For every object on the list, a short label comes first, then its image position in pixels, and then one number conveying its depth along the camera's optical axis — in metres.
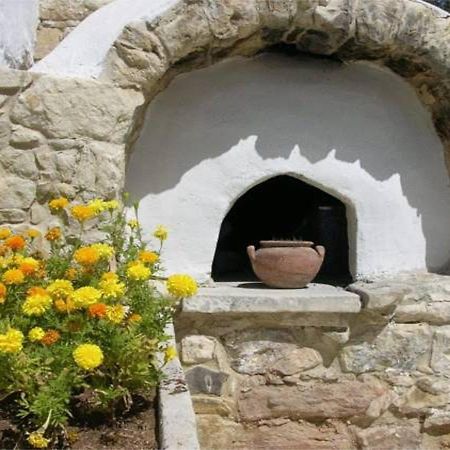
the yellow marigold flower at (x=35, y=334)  1.89
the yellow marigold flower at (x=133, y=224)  2.56
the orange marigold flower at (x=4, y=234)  2.33
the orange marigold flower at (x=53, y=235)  2.32
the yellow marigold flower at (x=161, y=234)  2.46
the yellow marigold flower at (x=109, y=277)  2.07
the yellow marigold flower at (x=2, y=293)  1.93
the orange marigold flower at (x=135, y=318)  2.10
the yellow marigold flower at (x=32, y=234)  2.43
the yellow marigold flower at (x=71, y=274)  2.20
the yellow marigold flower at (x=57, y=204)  2.36
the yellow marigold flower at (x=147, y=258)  2.27
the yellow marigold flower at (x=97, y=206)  2.31
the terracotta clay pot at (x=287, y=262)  3.69
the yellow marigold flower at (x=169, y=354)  2.12
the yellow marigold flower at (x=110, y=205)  2.42
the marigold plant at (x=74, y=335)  1.87
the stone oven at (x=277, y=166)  3.04
